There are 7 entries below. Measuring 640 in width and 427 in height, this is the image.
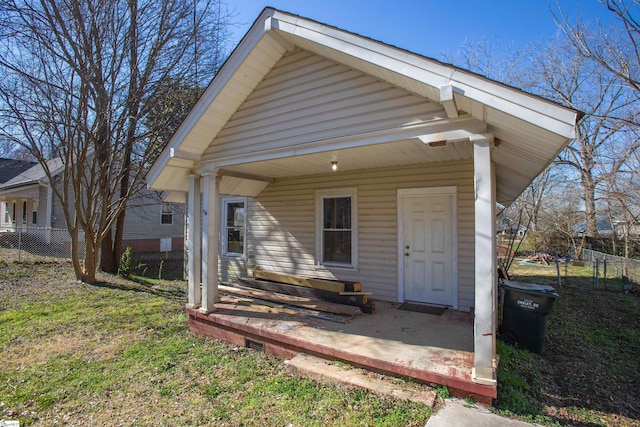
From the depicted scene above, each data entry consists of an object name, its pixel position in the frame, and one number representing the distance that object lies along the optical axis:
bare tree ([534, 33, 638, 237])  13.42
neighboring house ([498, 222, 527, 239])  29.77
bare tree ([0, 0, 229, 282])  7.67
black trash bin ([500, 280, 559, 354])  4.27
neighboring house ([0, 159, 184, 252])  15.04
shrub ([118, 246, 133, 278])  10.47
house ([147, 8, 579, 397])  3.13
